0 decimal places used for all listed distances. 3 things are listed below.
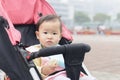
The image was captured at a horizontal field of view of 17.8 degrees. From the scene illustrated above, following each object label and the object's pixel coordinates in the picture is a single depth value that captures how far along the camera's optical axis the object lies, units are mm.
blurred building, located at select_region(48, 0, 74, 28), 112169
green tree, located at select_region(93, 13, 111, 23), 98275
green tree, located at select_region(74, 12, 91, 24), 97250
